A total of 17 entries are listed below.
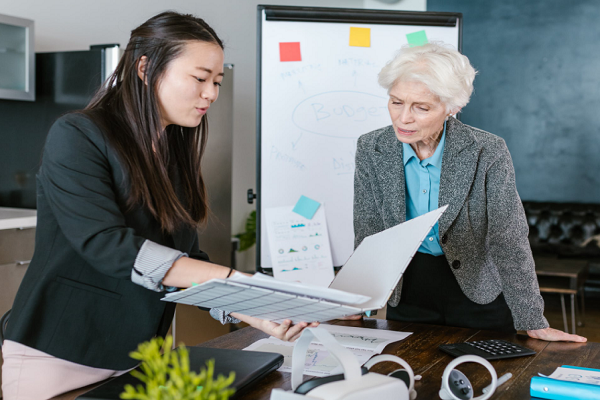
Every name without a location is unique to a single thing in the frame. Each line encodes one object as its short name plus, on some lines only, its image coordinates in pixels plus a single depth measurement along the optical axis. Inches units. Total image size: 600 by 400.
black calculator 47.3
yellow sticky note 96.1
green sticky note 94.3
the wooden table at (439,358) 40.5
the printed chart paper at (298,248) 91.7
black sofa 195.0
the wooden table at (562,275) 154.1
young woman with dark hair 38.6
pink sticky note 94.7
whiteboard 94.7
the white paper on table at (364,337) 50.8
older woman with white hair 61.1
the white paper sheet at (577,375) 41.2
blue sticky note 93.6
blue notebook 37.4
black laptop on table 35.2
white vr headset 30.7
